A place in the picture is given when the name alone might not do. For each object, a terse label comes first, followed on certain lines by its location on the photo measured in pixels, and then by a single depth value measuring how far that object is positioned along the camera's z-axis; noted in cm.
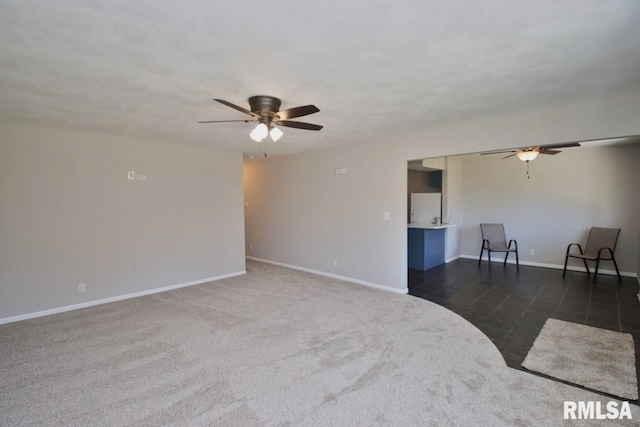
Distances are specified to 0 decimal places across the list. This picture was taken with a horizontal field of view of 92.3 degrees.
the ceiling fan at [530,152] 475
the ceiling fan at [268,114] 271
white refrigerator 707
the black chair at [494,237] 659
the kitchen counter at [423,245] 600
